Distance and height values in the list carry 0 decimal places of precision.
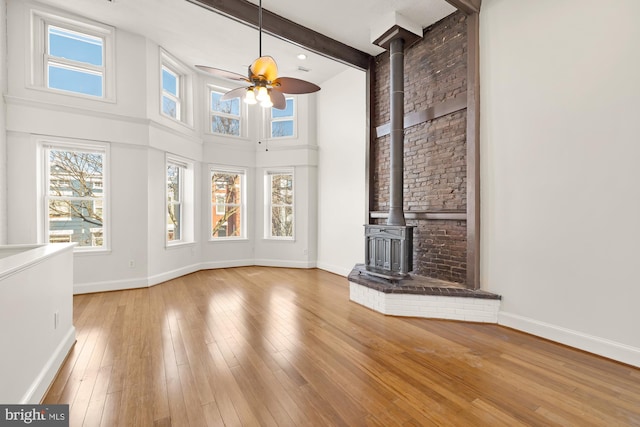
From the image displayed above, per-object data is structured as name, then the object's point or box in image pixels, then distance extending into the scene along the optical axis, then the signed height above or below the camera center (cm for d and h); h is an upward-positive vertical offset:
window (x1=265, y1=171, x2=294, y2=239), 646 +19
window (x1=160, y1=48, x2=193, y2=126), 507 +241
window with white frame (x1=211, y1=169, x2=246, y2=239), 618 +17
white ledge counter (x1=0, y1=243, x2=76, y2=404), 150 -73
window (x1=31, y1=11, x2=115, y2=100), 402 +237
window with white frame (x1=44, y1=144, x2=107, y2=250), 417 +27
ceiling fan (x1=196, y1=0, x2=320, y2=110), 268 +135
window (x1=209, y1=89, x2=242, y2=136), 616 +217
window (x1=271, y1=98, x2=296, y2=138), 639 +208
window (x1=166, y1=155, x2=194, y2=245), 553 +20
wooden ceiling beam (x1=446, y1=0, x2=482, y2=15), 326 +245
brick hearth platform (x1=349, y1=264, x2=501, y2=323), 325 -108
